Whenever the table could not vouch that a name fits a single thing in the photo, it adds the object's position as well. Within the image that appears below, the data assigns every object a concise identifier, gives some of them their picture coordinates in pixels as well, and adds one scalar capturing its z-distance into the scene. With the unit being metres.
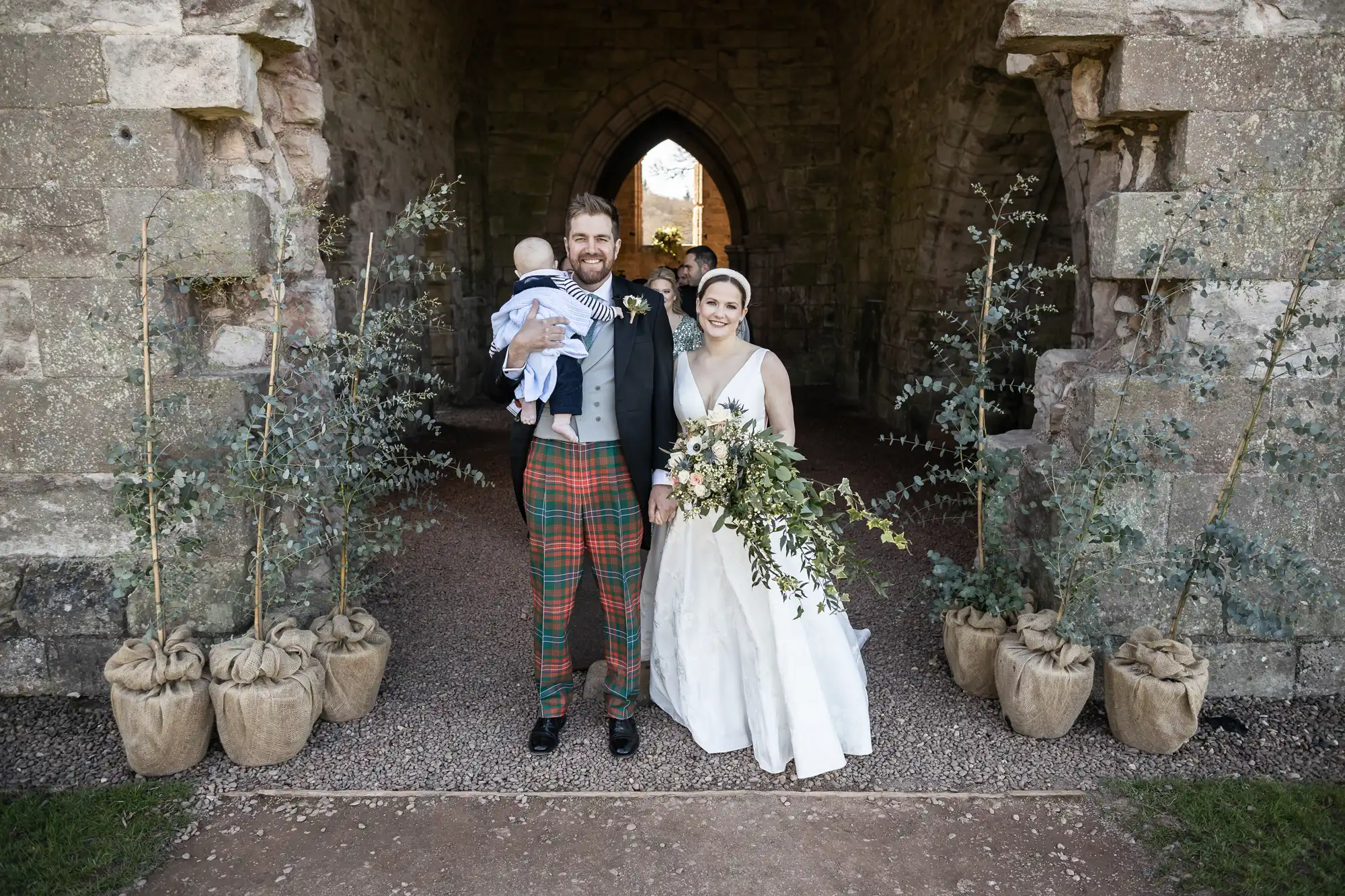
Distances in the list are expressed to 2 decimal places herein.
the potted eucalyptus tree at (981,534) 3.14
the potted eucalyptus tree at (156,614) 2.79
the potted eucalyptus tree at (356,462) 3.05
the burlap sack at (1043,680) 2.97
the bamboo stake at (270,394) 2.93
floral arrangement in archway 19.72
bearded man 2.79
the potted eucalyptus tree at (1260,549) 2.85
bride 2.84
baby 2.71
